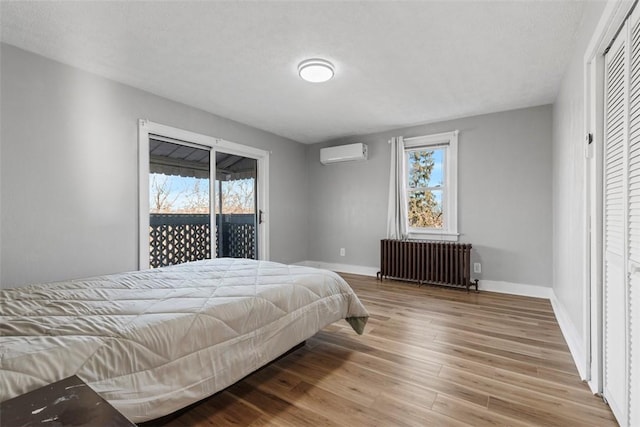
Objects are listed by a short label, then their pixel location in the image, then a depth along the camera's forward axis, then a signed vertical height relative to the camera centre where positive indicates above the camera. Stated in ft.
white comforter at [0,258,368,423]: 3.64 -1.77
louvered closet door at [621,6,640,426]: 4.18 -0.13
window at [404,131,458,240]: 14.16 +1.49
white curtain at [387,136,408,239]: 15.29 +1.01
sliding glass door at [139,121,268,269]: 11.19 +0.64
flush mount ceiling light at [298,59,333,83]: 8.46 +4.26
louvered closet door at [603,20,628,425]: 4.67 -0.24
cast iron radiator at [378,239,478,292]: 13.26 -2.28
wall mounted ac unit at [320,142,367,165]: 16.31 +3.48
